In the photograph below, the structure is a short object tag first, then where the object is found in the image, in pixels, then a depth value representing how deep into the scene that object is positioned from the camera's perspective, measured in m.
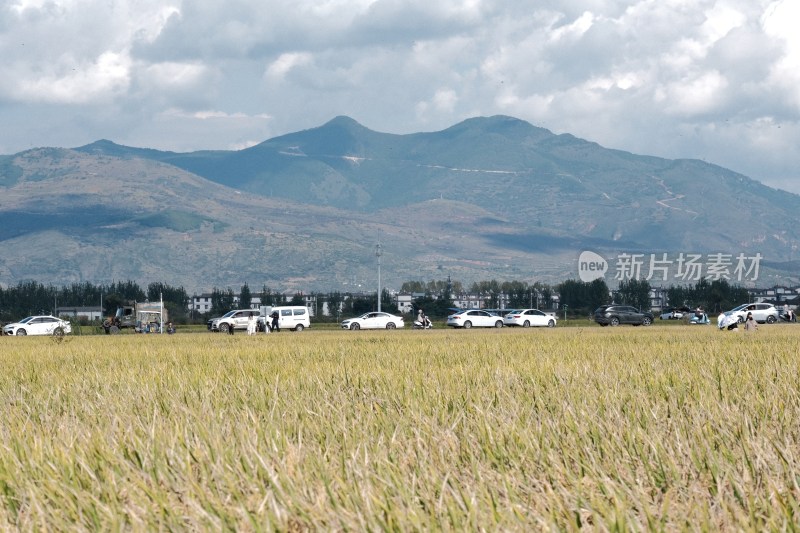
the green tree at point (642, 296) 191.60
